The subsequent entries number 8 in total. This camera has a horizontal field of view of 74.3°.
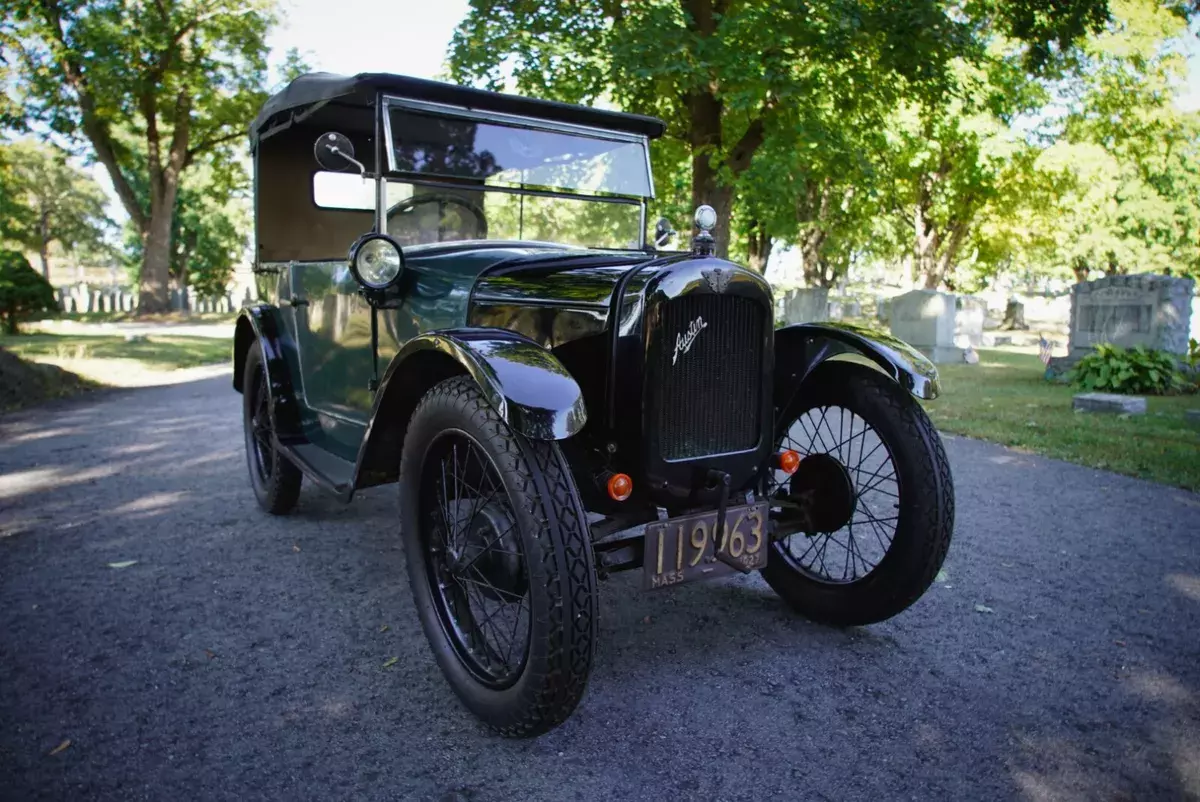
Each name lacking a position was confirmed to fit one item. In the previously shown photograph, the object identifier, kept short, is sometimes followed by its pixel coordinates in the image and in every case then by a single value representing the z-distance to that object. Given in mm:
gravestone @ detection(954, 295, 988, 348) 18966
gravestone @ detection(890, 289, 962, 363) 15977
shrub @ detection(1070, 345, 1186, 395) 10523
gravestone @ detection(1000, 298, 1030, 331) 33781
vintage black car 2250
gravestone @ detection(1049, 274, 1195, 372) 11078
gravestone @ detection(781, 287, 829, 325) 18359
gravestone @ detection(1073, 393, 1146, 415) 8711
